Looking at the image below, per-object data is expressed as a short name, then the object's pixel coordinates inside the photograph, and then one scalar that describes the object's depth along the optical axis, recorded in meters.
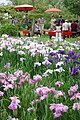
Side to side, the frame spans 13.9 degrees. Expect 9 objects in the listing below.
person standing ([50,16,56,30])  22.86
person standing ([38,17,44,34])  23.11
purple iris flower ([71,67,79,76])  3.64
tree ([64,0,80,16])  19.68
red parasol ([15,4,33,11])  23.27
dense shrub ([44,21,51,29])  29.75
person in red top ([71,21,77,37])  21.63
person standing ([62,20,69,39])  20.53
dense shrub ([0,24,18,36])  15.19
